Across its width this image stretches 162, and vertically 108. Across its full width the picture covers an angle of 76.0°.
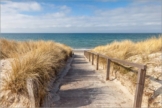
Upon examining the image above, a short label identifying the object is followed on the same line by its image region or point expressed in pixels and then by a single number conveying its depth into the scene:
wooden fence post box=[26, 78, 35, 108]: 2.06
